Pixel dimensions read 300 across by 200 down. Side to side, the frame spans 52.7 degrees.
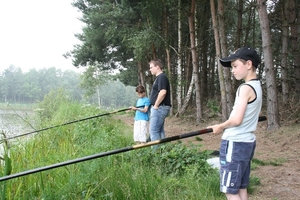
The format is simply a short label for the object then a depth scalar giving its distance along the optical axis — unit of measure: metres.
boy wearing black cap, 2.25
